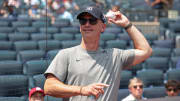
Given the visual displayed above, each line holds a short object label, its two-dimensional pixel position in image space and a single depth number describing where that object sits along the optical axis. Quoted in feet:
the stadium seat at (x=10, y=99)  24.09
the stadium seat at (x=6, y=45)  46.79
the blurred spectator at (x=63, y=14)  71.05
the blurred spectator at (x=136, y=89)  33.35
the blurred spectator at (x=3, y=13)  67.73
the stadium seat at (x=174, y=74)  42.63
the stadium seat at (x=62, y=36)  54.90
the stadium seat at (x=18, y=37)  51.80
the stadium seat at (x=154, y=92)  37.50
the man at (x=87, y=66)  14.24
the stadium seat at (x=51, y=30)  57.05
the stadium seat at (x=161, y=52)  52.01
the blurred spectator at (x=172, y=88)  33.01
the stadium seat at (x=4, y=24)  58.78
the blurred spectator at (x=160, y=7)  74.54
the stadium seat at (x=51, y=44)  47.68
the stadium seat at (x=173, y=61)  48.67
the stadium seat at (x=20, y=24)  59.44
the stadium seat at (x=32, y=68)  30.51
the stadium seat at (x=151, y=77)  41.86
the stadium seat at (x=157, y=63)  47.57
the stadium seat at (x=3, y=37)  51.19
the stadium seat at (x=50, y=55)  33.53
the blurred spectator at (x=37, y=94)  20.71
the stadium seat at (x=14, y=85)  30.04
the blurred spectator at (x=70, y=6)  74.50
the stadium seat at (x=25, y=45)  47.11
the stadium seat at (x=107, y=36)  56.66
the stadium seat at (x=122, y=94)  34.99
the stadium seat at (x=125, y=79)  39.91
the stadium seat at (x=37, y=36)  52.75
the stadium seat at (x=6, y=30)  55.26
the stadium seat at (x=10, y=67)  34.48
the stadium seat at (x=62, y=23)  64.39
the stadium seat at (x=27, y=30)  56.90
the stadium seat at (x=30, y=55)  41.73
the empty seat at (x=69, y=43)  48.21
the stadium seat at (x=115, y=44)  51.62
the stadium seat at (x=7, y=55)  40.37
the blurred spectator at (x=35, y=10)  69.62
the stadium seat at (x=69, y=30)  60.34
